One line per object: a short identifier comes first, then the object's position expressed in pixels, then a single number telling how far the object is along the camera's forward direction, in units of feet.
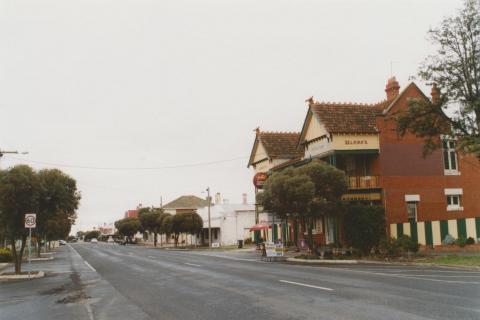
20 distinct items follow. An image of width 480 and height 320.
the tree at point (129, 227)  371.97
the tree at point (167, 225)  223.40
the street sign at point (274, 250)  98.73
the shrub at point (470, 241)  91.86
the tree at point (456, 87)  88.94
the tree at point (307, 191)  92.99
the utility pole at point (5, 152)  110.22
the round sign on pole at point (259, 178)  143.13
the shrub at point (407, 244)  87.45
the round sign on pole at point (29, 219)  70.85
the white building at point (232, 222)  220.02
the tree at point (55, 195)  86.01
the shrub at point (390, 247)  87.52
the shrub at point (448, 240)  94.99
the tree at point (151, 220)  287.61
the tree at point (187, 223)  215.72
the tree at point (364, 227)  96.37
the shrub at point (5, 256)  129.15
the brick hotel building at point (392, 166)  107.55
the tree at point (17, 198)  77.25
